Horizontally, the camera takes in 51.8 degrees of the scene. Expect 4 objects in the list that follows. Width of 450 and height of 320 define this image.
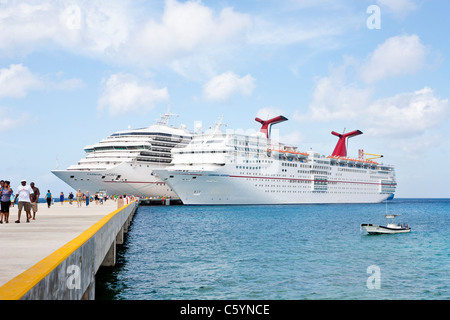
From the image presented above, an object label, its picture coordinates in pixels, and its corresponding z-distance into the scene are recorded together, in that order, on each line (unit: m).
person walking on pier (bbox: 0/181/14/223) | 16.30
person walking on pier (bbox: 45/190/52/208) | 34.32
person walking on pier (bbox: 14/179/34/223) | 16.59
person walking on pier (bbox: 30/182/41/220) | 19.33
